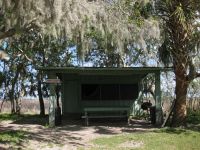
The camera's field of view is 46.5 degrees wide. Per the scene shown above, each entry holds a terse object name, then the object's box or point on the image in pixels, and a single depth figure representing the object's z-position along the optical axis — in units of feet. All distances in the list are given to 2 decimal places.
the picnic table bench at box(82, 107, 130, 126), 33.65
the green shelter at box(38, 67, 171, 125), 38.90
